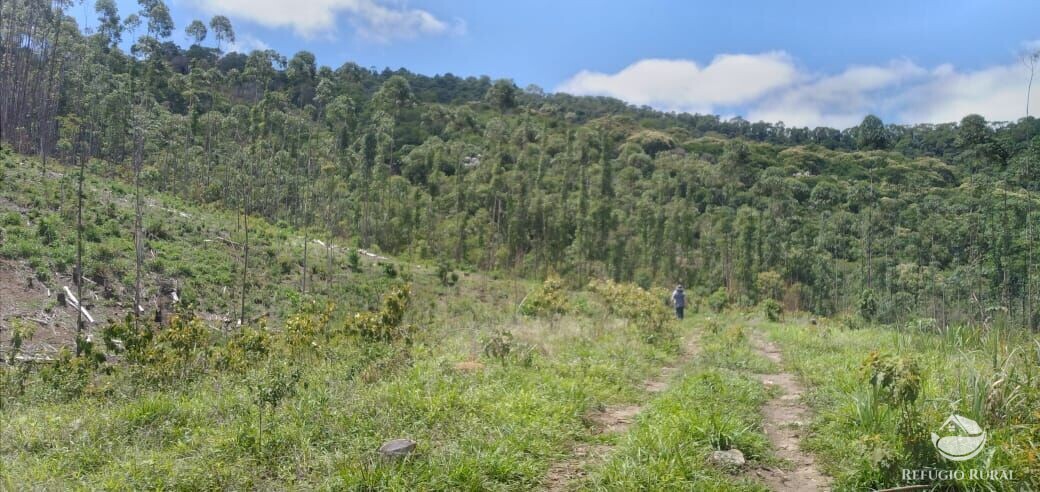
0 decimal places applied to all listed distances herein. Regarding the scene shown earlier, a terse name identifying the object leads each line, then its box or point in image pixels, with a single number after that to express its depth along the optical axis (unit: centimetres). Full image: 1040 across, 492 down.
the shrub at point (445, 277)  2317
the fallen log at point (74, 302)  1275
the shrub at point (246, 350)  736
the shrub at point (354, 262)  2283
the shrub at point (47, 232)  1502
